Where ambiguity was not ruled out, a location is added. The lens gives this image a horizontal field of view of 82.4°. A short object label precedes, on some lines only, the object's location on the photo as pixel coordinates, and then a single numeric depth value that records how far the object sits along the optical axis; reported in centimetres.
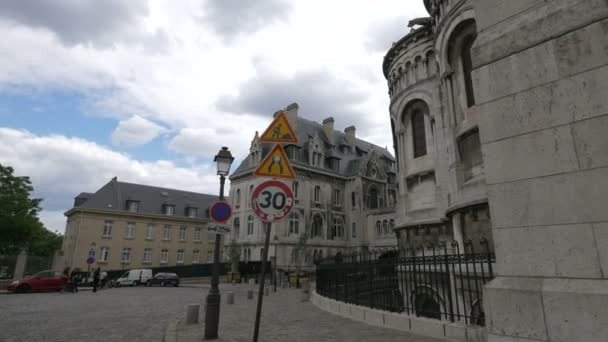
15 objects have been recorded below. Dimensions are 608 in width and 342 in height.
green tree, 3706
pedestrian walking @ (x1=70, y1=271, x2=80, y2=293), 2493
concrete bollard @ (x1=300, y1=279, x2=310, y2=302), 1607
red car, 2348
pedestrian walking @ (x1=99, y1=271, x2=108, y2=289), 2960
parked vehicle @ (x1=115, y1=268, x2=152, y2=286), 3253
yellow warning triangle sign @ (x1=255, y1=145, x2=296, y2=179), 575
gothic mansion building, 3984
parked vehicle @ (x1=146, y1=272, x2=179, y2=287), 3225
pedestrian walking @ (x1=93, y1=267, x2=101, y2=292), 2505
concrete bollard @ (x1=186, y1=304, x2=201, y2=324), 962
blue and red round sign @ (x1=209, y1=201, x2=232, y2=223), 838
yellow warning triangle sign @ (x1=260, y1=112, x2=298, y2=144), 593
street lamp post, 760
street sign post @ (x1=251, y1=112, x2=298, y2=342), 561
